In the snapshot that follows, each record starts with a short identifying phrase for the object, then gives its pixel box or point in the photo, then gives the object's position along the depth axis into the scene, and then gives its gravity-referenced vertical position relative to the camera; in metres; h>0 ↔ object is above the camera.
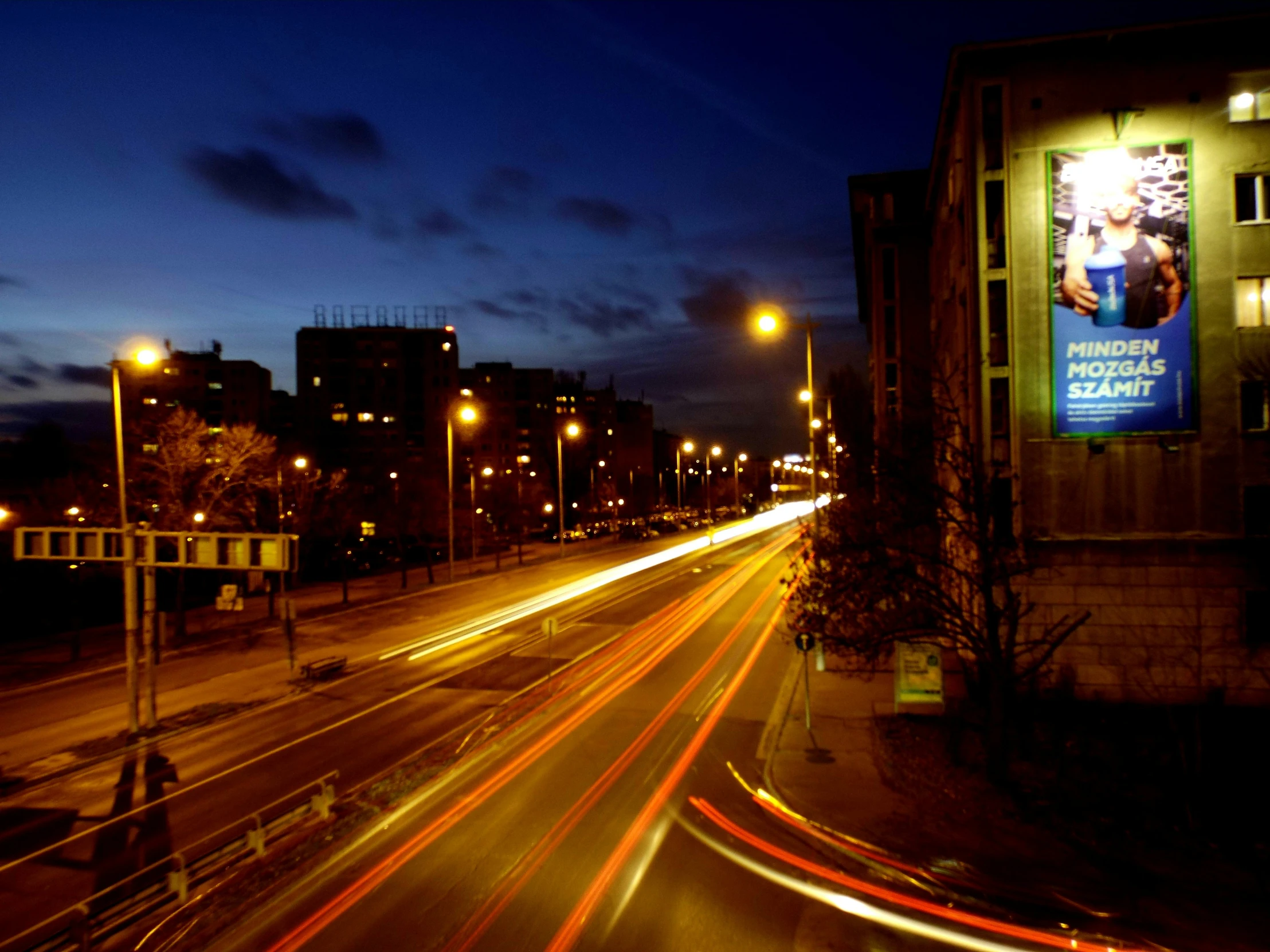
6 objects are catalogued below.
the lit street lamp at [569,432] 50.72 +2.42
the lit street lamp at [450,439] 35.50 +1.75
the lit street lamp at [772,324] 18.56 +3.39
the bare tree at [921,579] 12.19 -2.13
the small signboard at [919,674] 14.74 -4.18
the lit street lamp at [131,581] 16.53 -2.13
